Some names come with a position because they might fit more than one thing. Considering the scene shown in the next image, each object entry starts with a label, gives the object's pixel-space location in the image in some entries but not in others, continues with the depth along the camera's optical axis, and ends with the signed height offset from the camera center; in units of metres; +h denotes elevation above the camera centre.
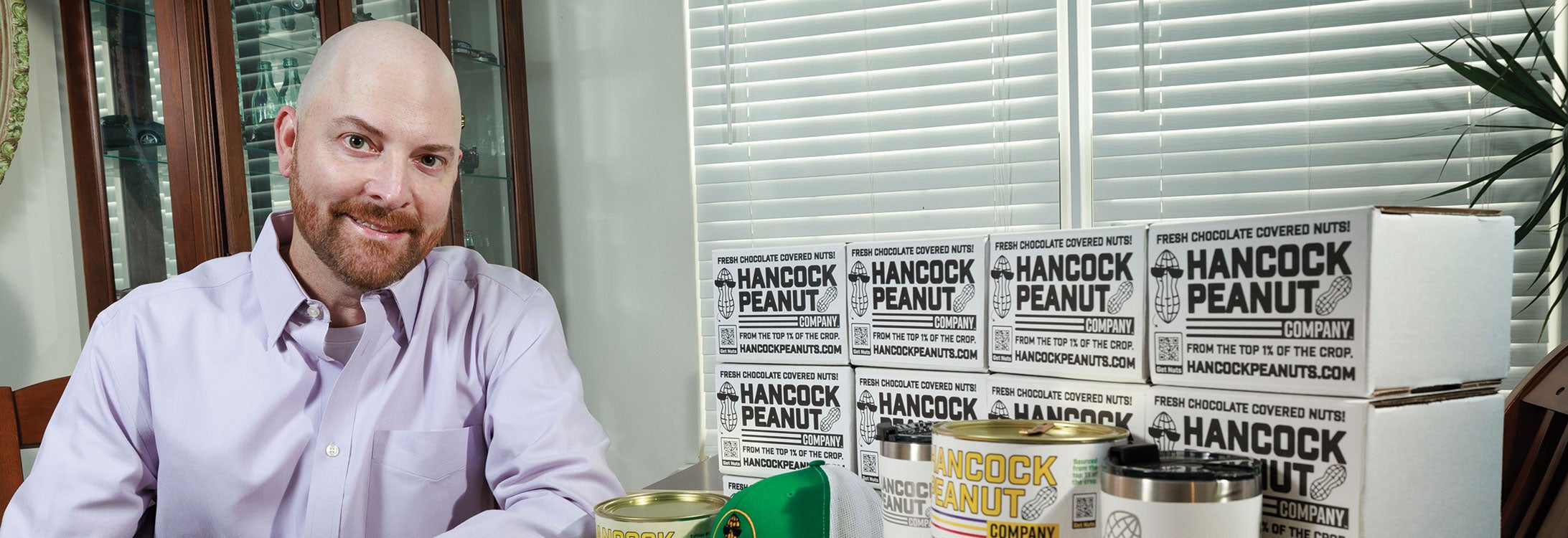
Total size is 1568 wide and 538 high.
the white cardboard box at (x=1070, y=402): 0.68 -0.18
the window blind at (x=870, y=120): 2.23 +0.16
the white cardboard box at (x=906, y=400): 0.77 -0.20
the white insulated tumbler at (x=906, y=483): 0.66 -0.23
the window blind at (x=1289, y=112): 1.86 +0.12
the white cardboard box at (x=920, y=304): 0.78 -0.11
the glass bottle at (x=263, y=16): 1.87 +0.39
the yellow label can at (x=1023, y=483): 0.58 -0.20
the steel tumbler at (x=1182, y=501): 0.50 -0.19
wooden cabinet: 1.70 +0.13
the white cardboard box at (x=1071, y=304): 0.69 -0.10
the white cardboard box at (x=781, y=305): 0.86 -0.12
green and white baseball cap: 0.64 -0.24
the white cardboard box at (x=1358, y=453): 0.57 -0.19
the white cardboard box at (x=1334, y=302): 0.57 -0.09
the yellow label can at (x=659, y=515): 0.66 -0.26
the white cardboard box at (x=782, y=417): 0.85 -0.23
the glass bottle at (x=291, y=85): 1.91 +0.25
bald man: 1.07 -0.23
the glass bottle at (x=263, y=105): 1.82 +0.20
